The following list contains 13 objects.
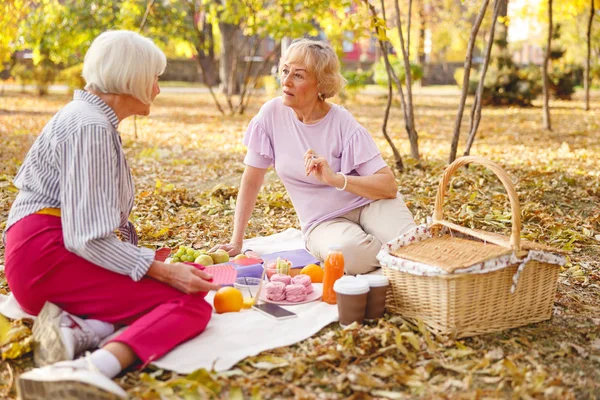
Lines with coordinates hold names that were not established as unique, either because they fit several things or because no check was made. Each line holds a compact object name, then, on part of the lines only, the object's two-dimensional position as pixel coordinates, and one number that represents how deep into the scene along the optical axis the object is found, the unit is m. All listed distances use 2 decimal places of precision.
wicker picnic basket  2.94
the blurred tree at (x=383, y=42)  5.94
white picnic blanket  2.74
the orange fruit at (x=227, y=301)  3.30
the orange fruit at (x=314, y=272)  3.83
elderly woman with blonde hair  3.85
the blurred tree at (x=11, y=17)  8.76
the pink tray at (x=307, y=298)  3.46
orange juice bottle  3.46
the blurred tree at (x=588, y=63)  11.26
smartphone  3.24
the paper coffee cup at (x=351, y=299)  3.04
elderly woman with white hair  2.62
